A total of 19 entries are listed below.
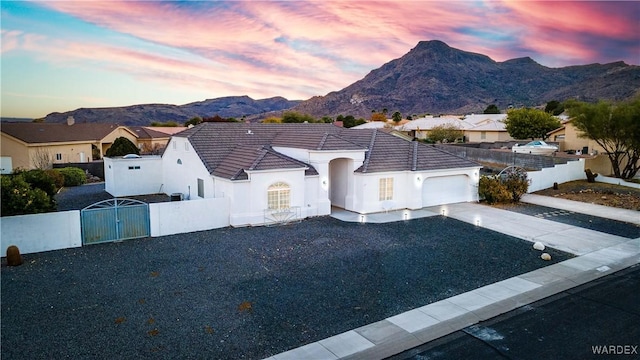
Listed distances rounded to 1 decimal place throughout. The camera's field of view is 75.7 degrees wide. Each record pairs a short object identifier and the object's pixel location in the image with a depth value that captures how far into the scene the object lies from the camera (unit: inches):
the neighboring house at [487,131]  2444.4
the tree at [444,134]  2389.3
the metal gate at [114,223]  681.6
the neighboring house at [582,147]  1471.5
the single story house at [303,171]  834.8
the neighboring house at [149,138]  2266.2
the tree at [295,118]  3380.9
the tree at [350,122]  3346.5
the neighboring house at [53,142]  1631.4
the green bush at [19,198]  639.8
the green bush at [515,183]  1053.8
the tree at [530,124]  2257.6
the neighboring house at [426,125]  2572.1
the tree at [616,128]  1246.3
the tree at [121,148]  1396.4
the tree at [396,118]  3486.7
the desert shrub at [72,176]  1378.0
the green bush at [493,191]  1031.6
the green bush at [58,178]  1235.2
